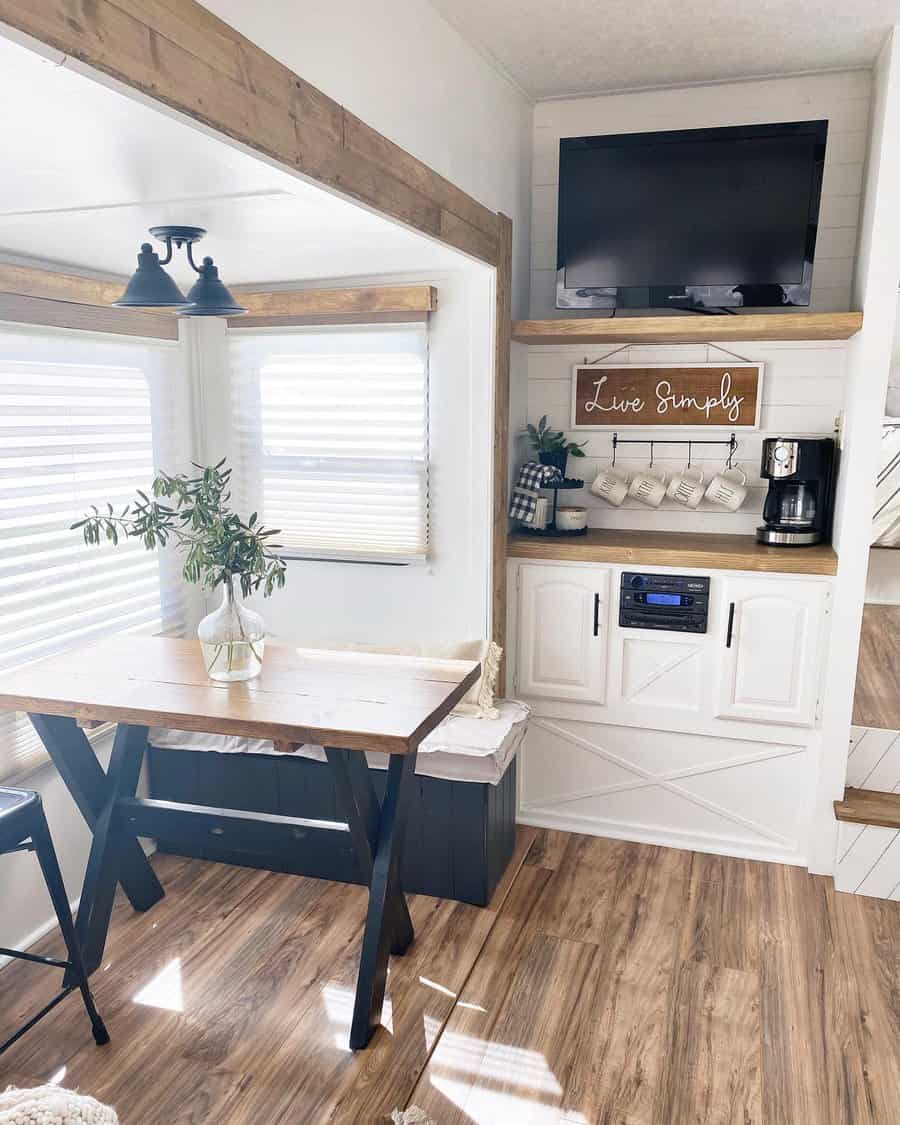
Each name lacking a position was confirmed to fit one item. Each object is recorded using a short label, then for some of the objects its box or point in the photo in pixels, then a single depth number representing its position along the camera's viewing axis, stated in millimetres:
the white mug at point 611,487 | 3660
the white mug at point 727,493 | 3502
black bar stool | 2215
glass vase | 2543
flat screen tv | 3059
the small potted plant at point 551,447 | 3580
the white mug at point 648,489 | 3596
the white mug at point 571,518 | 3551
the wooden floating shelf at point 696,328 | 2996
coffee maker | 3275
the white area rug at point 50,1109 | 1120
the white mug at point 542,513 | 3545
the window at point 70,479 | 2760
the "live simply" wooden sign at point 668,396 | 3498
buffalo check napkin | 3508
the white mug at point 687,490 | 3547
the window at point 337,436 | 3357
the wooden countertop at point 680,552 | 3131
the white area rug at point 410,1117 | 2090
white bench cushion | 2947
